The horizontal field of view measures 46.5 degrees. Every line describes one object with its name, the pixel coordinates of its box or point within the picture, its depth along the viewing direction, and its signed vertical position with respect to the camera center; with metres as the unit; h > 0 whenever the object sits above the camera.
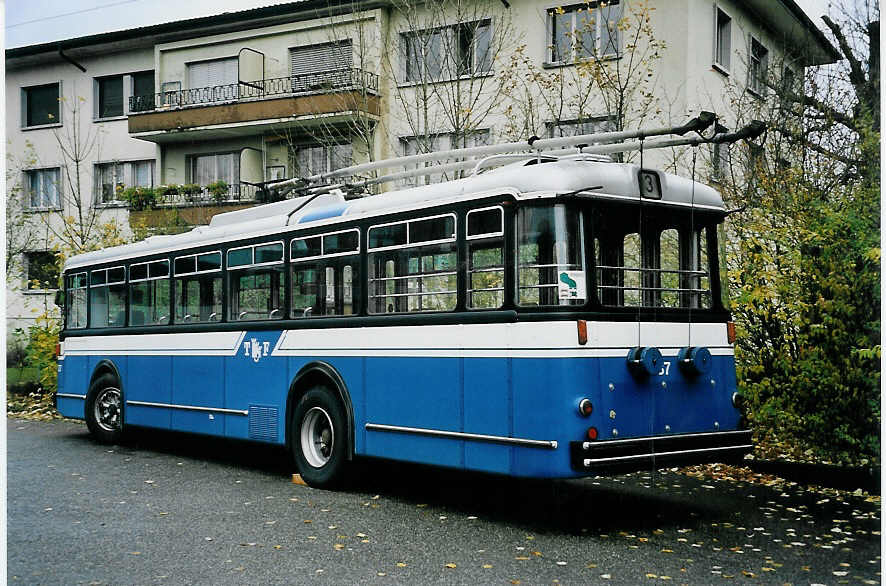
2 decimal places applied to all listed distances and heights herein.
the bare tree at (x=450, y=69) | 16.83 +4.11
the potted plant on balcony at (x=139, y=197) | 23.78 +2.69
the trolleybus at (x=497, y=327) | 8.27 -0.13
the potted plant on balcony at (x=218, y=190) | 25.52 +3.06
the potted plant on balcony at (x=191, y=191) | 25.58 +3.03
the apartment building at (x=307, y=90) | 16.73 +4.39
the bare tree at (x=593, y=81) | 15.43 +3.61
